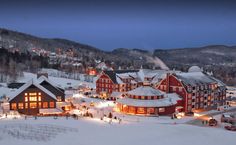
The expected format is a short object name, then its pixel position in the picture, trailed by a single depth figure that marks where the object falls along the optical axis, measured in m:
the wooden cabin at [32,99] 49.25
